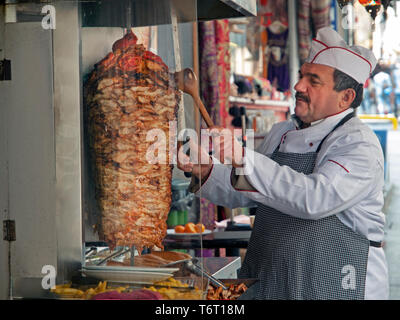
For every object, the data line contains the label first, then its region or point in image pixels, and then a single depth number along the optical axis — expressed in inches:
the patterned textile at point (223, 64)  210.5
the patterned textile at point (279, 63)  334.3
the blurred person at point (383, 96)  872.3
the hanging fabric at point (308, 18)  349.8
